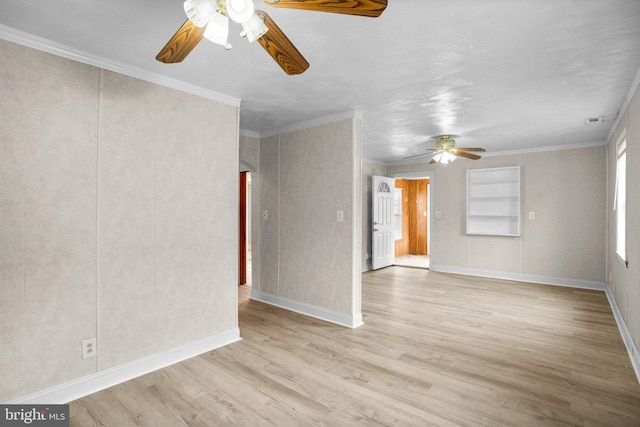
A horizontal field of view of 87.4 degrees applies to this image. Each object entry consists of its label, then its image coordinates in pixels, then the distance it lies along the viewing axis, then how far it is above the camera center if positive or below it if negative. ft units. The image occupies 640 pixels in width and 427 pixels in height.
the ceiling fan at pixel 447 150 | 15.94 +2.95
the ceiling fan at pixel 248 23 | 4.37 +2.69
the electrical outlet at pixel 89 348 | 7.85 -3.26
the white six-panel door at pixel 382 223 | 23.27 -0.83
